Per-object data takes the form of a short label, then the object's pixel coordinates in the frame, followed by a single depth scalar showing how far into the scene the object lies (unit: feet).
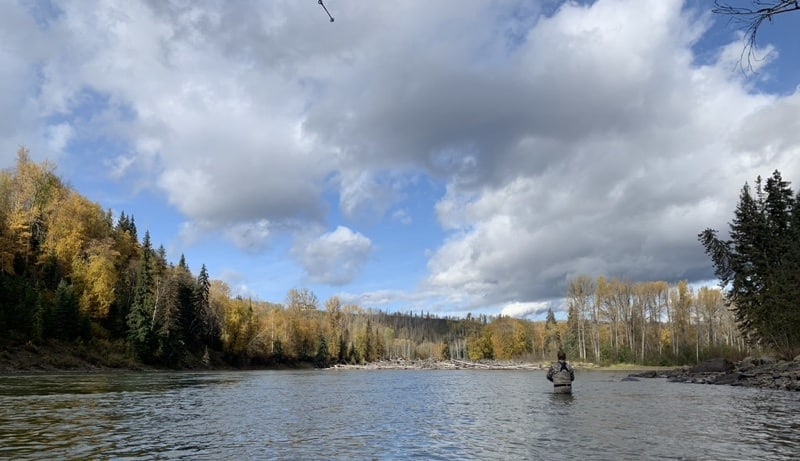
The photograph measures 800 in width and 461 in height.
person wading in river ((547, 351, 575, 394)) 111.24
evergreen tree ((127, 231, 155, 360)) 270.46
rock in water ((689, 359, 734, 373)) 190.90
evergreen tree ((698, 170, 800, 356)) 174.50
